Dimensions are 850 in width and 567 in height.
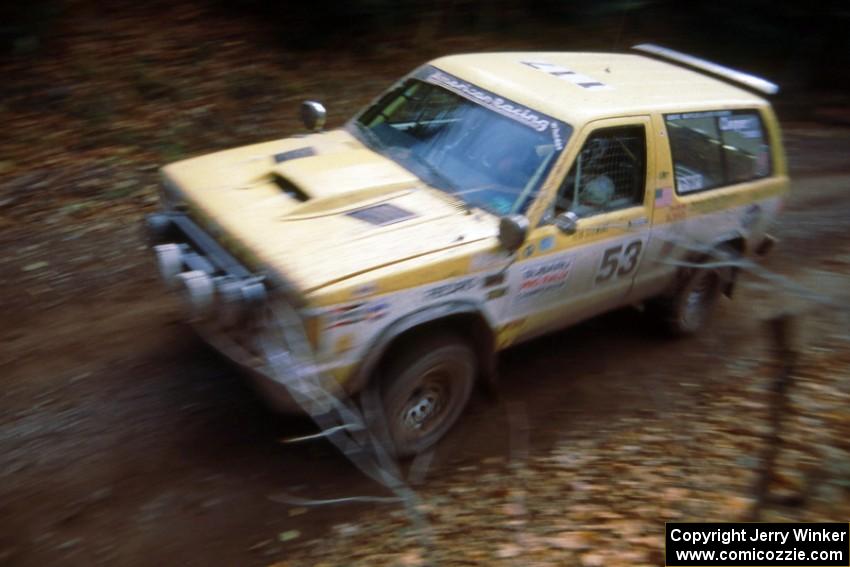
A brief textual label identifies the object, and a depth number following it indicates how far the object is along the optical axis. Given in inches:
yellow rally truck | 146.9
